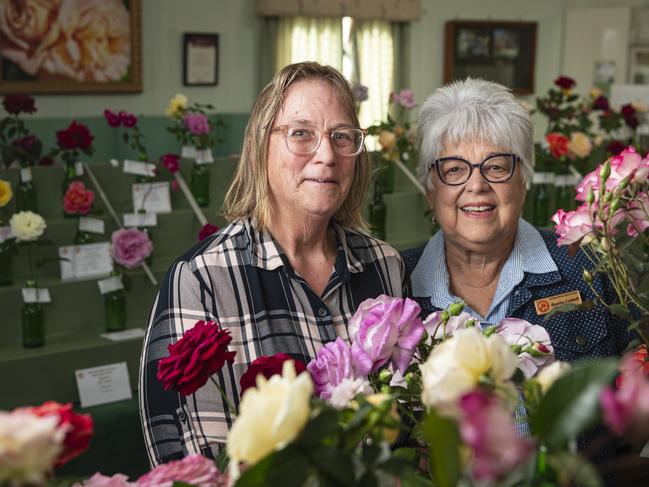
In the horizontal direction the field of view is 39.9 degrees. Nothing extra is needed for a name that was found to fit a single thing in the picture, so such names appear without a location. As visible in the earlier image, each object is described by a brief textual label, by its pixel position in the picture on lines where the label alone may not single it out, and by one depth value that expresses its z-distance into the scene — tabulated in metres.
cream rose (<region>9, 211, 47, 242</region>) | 2.96
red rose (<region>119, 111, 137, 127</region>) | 3.72
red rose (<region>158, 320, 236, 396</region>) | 0.79
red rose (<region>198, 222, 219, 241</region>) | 3.12
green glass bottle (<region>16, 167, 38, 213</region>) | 3.26
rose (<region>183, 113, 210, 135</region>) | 3.90
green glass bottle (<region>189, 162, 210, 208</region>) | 3.81
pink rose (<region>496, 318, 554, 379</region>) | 0.87
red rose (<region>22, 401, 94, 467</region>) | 0.58
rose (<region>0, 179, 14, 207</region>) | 3.00
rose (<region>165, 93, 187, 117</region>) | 4.12
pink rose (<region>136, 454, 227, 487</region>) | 0.67
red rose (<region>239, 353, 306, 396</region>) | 0.80
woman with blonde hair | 1.36
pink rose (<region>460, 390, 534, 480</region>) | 0.42
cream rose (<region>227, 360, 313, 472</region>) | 0.56
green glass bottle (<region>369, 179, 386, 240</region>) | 3.86
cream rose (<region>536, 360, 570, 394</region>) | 0.62
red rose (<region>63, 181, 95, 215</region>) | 3.21
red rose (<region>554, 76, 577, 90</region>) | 4.28
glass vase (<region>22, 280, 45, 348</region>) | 2.93
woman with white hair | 1.70
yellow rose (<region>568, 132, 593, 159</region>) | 4.04
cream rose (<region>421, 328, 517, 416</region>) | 0.60
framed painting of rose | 6.59
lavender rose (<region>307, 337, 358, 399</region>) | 0.81
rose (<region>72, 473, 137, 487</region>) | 0.69
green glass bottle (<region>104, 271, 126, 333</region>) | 3.17
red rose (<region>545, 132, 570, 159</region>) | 3.98
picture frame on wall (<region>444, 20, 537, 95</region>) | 9.43
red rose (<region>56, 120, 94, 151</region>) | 3.30
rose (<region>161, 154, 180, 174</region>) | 3.55
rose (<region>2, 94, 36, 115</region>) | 3.37
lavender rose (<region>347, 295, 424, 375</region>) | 0.84
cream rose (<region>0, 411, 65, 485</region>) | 0.49
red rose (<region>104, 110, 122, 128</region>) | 3.70
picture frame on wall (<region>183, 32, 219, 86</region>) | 7.63
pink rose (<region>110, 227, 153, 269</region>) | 3.18
